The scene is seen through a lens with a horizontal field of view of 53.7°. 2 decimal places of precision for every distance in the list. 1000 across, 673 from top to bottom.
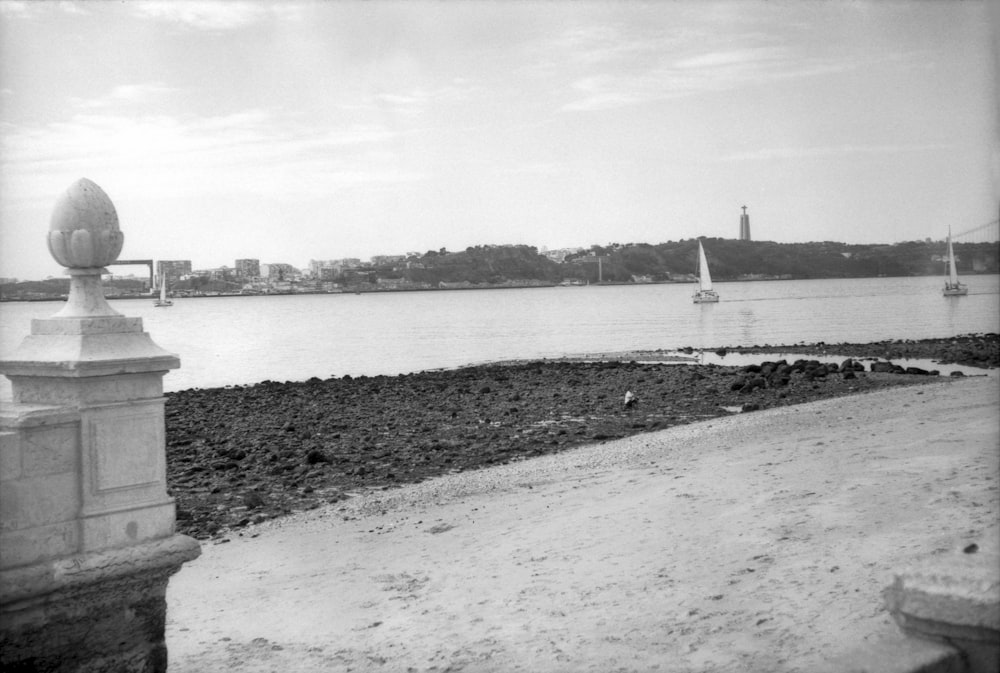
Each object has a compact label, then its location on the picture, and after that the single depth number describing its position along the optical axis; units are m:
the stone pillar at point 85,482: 4.27
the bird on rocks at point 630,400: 18.98
